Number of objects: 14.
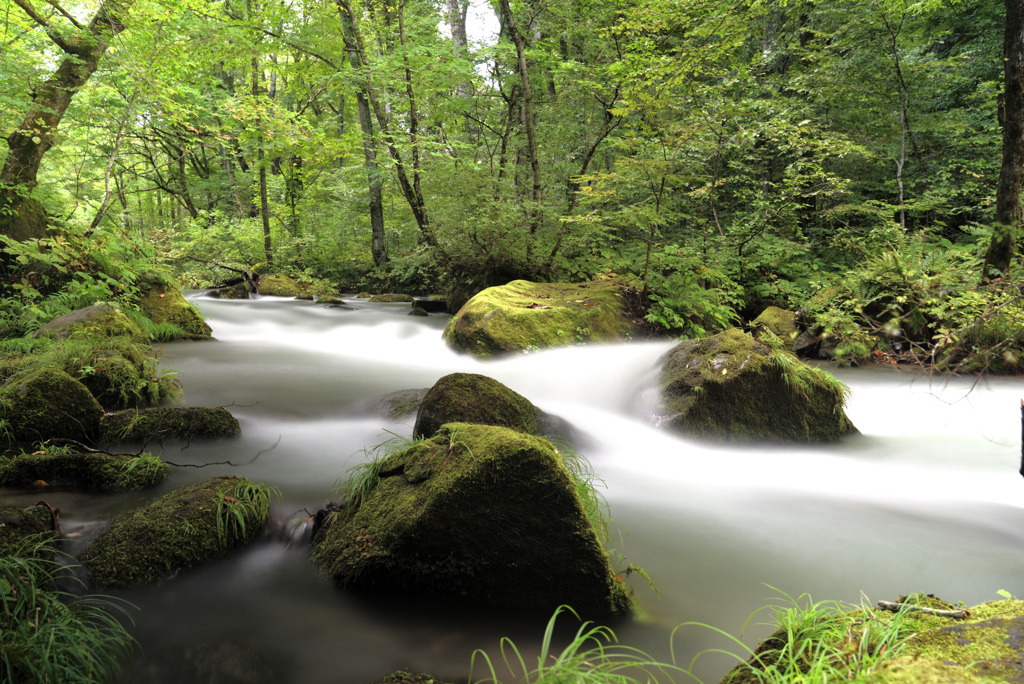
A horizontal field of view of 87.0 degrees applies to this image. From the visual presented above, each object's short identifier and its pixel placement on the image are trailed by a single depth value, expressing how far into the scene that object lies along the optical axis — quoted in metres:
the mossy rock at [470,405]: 3.98
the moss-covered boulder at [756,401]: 5.28
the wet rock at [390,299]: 14.32
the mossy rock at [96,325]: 5.73
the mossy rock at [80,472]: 3.38
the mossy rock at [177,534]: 2.67
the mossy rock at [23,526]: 2.52
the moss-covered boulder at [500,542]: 2.63
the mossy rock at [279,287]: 15.73
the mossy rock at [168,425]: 4.17
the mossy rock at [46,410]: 3.93
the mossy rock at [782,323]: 9.39
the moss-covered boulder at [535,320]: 8.03
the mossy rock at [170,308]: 8.24
